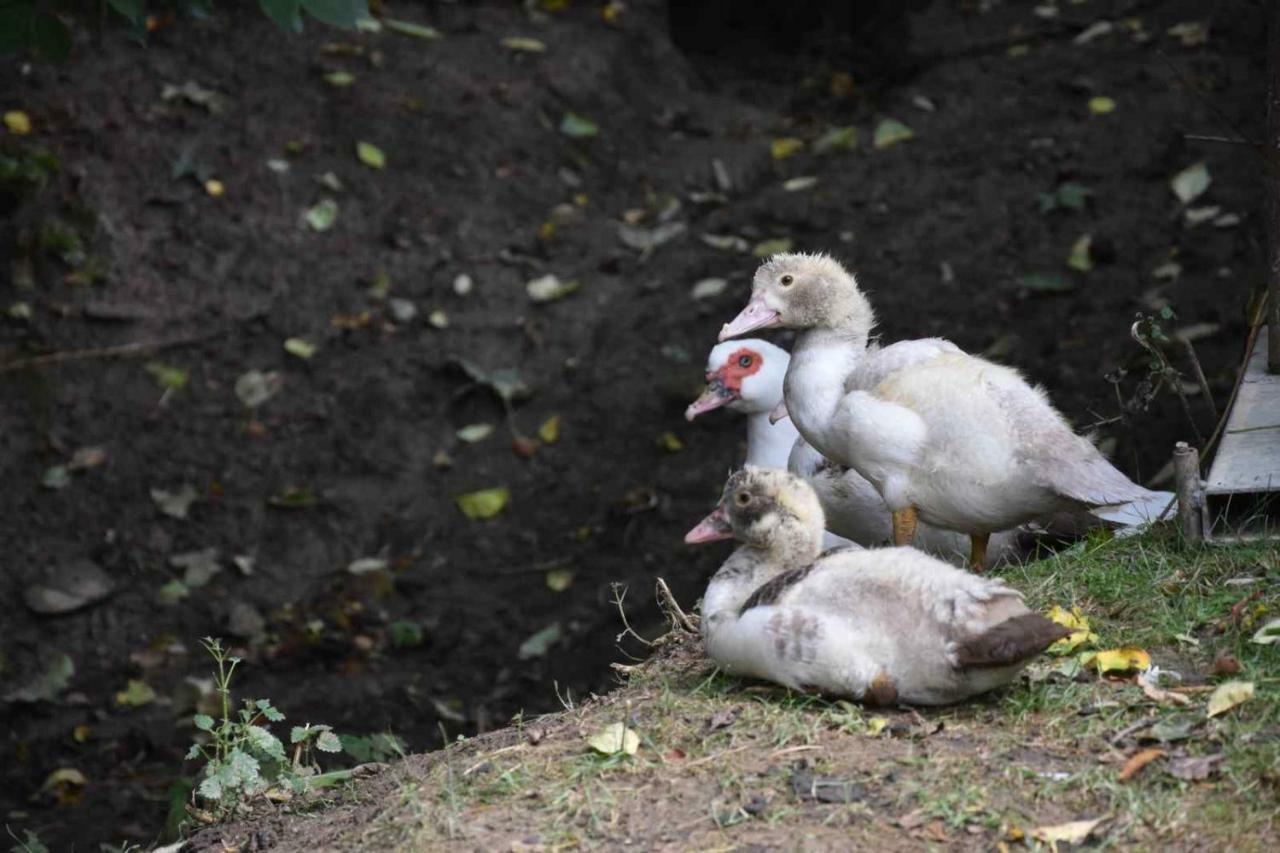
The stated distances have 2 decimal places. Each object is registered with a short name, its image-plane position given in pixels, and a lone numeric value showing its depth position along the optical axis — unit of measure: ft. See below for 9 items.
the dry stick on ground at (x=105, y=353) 52.95
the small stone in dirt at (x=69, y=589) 46.16
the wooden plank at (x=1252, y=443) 30.19
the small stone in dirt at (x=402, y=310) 56.65
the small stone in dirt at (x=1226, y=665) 25.89
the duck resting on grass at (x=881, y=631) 24.48
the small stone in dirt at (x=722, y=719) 26.08
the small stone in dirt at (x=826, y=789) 23.54
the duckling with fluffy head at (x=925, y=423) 30.35
